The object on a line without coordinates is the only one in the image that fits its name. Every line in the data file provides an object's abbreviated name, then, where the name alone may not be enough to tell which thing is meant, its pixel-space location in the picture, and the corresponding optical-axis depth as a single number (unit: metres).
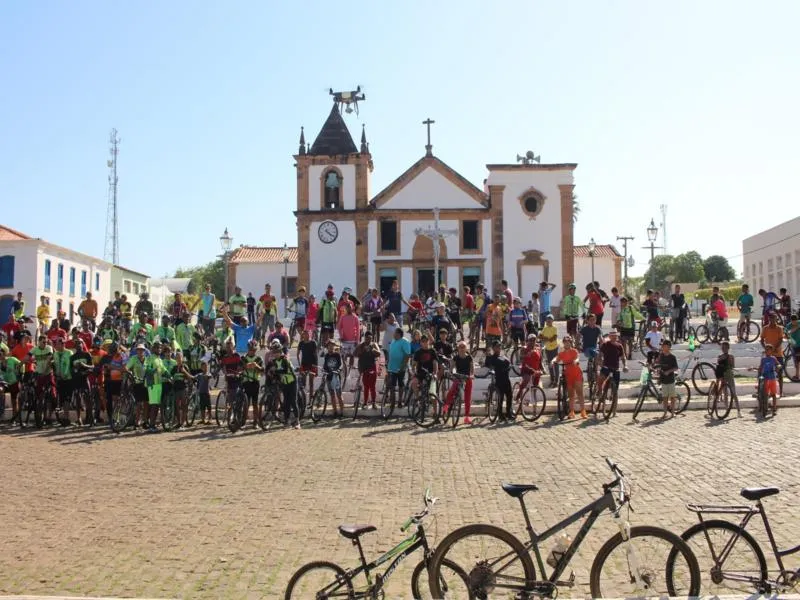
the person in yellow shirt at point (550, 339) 17.91
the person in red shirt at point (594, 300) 21.35
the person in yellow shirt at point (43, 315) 23.25
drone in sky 48.50
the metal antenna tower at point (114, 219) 66.44
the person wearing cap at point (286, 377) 15.30
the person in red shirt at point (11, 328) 19.44
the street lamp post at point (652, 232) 33.91
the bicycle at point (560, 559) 5.57
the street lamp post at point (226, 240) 28.16
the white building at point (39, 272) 44.94
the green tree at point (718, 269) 91.75
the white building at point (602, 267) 50.03
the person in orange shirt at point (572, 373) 15.57
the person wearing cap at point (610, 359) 15.71
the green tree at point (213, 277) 83.91
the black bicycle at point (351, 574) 5.48
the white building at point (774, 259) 43.78
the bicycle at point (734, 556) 5.70
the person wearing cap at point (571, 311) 20.77
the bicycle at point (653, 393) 15.75
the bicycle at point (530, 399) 15.69
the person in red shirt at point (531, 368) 15.71
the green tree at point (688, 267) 90.38
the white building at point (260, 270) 53.77
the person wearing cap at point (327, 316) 20.33
